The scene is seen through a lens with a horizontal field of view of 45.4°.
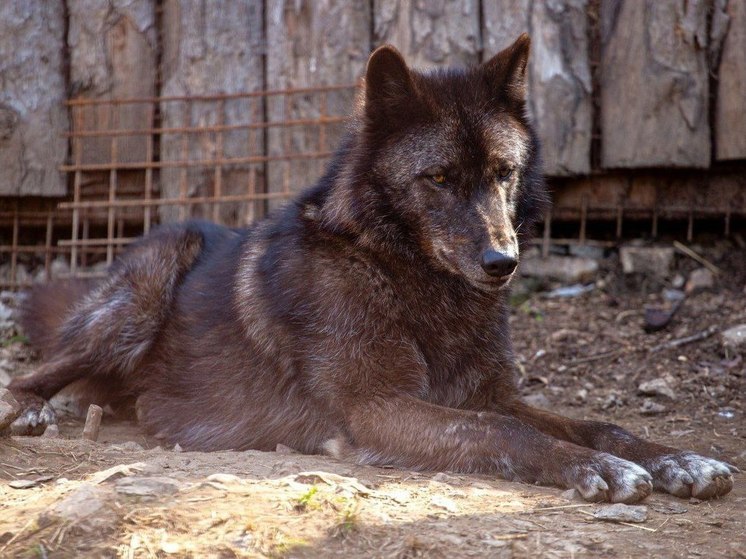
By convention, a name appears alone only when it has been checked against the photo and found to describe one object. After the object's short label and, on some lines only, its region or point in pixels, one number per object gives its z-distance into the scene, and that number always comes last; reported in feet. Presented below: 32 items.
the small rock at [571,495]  10.73
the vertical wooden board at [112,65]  21.56
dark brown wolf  11.96
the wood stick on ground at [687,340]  18.95
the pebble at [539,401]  17.04
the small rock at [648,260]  22.00
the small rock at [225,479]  9.77
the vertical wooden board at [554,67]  20.95
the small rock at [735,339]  18.20
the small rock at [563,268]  22.41
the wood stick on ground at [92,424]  13.88
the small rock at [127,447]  12.51
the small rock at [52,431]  14.43
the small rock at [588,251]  22.68
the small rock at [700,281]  21.34
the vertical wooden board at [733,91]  20.66
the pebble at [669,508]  10.49
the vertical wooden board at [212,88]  21.53
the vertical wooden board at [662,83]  20.77
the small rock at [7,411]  11.23
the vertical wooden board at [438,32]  20.83
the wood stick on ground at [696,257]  21.75
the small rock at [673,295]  21.24
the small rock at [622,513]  9.83
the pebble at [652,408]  16.43
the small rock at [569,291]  22.09
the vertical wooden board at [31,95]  21.35
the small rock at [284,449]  13.44
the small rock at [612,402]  16.96
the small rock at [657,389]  16.98
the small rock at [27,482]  9.92
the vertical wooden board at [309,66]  21.13
